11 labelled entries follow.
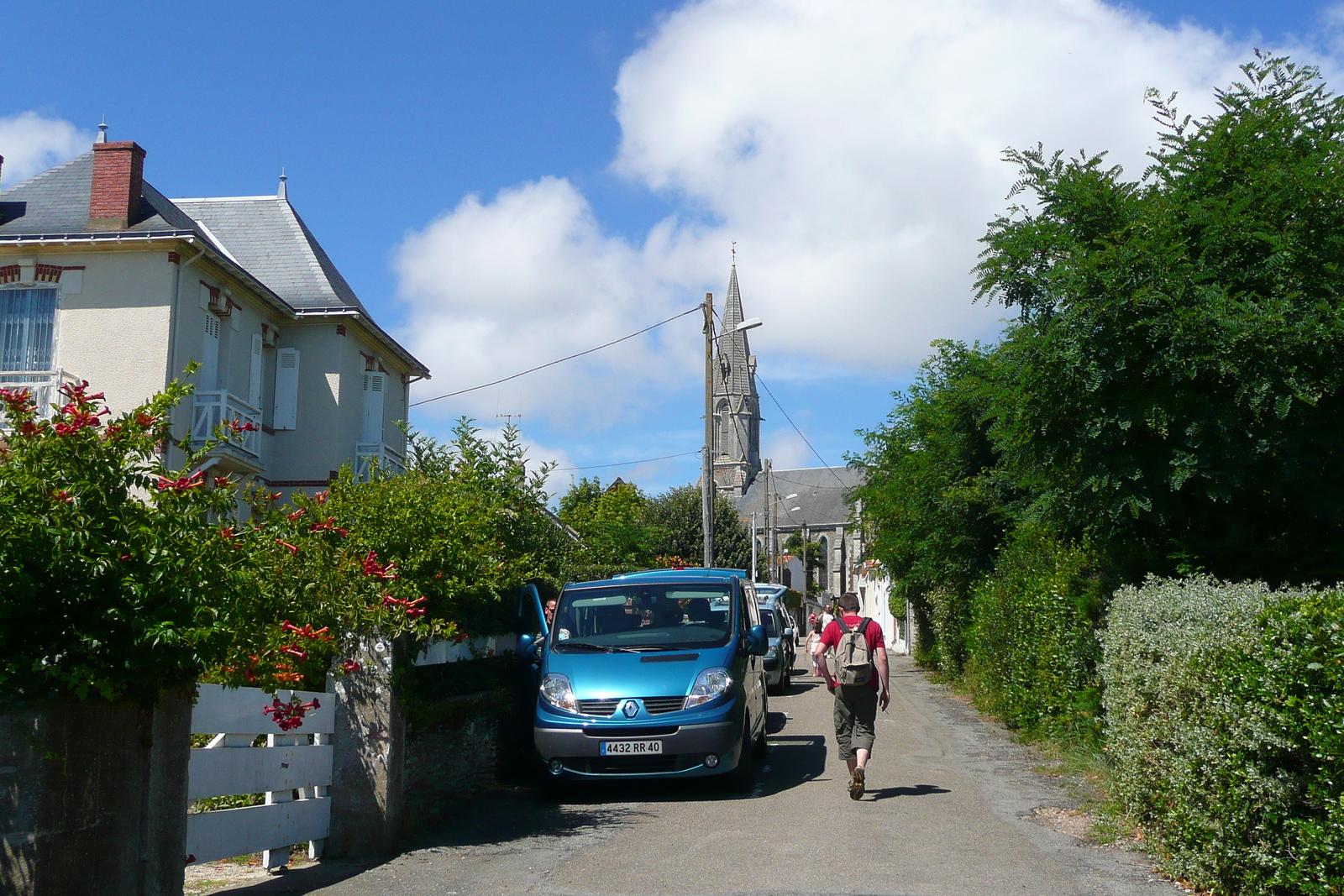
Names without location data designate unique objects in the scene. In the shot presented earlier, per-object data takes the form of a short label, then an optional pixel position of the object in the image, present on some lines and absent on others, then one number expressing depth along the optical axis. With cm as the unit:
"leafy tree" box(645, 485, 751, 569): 5688
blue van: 962
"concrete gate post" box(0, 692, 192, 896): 479
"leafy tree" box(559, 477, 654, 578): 1659
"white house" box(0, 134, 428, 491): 1950
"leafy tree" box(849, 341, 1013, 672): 2041
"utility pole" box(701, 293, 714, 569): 2627
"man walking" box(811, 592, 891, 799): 1000
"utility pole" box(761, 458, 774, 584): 5706
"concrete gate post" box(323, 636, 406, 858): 744
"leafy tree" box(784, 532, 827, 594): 9401
